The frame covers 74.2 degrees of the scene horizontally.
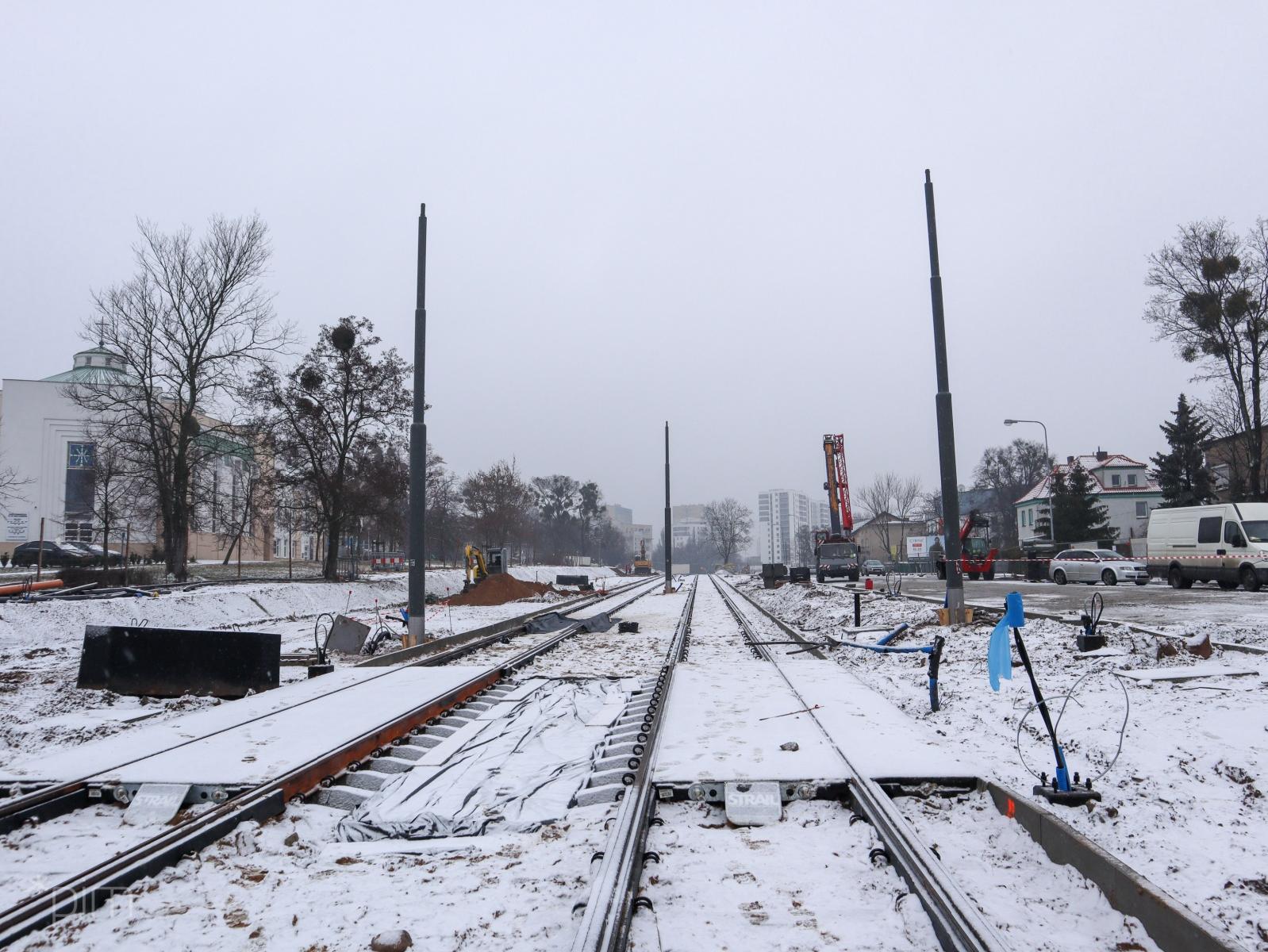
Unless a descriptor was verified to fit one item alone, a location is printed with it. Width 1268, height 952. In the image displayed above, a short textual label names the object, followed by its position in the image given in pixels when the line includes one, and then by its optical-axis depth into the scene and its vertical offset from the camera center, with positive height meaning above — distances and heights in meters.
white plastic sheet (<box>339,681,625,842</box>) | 5.10 -1.61
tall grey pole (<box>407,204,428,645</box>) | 14.82 +1.35
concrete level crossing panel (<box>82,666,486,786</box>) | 5.81 -1.47
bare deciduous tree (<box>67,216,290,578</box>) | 30.05 +6.87
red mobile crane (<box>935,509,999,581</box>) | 37.47 -0.33
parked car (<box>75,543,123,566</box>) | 39.56 +0.66
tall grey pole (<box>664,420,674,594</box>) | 41.99 -0.19
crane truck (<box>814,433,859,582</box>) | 41.19 +0.90
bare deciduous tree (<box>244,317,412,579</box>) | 33.75 +6.10
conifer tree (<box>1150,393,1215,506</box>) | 50.28 +5.08
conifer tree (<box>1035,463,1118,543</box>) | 58.03 +2.18
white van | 22.83 -0.13
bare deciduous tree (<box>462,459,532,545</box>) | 70.81 +4.49
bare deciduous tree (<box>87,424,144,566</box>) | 31.09 +3.17
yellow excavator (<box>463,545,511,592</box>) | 33.06 -0.36
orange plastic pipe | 20.42 -0.55
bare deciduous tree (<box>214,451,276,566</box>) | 33.81 +2.31
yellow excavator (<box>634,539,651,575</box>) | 86.88 -1.38
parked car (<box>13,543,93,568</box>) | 41.91 +0.52
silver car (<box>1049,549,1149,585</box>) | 30.66 -0.98
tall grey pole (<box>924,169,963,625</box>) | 13.80 +1.66
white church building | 66.81 +9.66
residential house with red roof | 75.75 +4.40
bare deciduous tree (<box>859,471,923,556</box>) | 102.12 +5.67
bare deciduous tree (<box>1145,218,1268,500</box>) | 33.88 +9.25
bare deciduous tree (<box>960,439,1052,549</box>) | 91.38 +7.72
